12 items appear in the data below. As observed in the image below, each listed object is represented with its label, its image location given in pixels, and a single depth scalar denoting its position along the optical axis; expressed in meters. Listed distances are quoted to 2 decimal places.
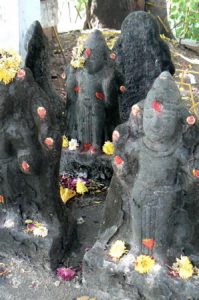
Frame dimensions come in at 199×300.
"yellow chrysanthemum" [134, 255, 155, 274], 2.27
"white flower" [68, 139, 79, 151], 3.43
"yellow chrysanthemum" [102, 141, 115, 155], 3.35
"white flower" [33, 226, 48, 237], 2.55
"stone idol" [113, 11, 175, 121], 3.51
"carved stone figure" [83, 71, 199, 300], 2.09
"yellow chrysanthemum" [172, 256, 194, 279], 2.22
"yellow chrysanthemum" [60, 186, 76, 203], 3.13
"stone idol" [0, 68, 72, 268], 2.38
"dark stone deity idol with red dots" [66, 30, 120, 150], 3.22
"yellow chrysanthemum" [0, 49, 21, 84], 2.32
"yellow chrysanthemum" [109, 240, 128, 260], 2.34
